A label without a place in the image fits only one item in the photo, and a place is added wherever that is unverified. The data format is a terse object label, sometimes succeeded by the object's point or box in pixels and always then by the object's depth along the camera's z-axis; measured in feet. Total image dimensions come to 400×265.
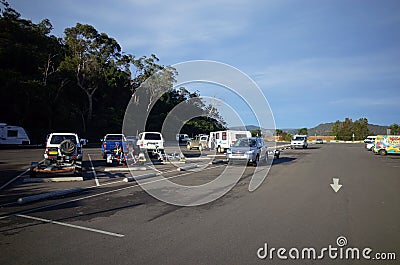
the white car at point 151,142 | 79.66
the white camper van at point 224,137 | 106.01
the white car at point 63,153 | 46.26
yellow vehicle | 101.86
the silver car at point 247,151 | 63.79
